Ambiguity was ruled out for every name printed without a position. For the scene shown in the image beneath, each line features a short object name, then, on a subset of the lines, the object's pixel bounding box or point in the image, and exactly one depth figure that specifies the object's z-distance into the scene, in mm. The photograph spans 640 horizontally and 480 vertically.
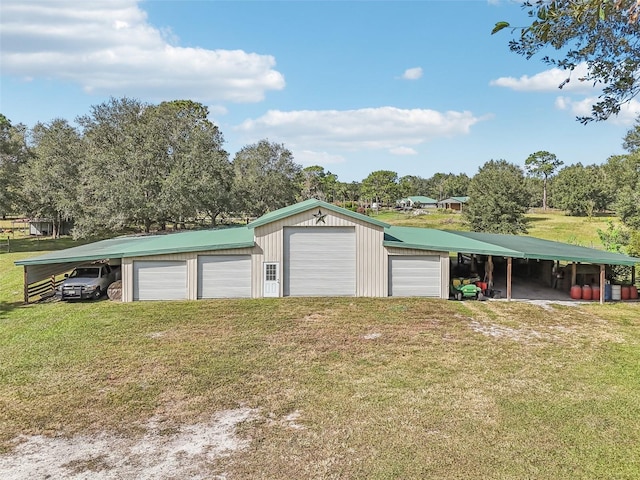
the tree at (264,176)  50312
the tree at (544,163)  90438
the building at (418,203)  102938
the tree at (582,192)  71375
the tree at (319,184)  82950
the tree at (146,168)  34031
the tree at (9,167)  35797
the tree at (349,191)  110562
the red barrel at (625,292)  19625
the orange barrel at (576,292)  19781
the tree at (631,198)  35500
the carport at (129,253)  18281
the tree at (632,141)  34534
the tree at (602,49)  7824
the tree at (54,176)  38844
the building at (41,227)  47125
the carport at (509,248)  18609
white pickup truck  18188
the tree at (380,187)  101500
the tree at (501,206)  42469
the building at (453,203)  89312
